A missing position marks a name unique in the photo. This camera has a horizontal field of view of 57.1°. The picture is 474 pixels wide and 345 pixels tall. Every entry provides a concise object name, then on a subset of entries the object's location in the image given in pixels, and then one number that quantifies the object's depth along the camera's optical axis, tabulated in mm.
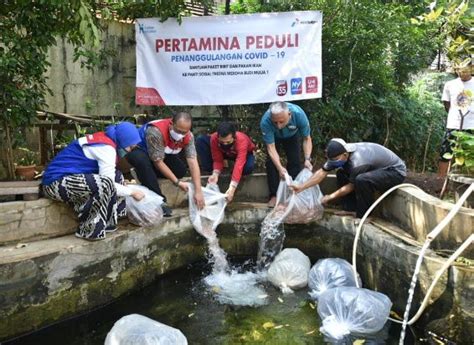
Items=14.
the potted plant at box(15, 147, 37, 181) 5031
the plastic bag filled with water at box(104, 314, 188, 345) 3002
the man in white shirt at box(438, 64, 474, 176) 5125
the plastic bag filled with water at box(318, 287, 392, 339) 3490
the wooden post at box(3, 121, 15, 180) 4711
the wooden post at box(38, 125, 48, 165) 5453
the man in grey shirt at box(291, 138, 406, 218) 4391
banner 5578
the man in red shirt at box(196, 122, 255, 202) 4839
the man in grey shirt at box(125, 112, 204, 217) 4434
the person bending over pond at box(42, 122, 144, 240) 3740
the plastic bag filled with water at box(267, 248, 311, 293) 4383
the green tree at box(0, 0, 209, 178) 4188
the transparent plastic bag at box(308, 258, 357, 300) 4180
